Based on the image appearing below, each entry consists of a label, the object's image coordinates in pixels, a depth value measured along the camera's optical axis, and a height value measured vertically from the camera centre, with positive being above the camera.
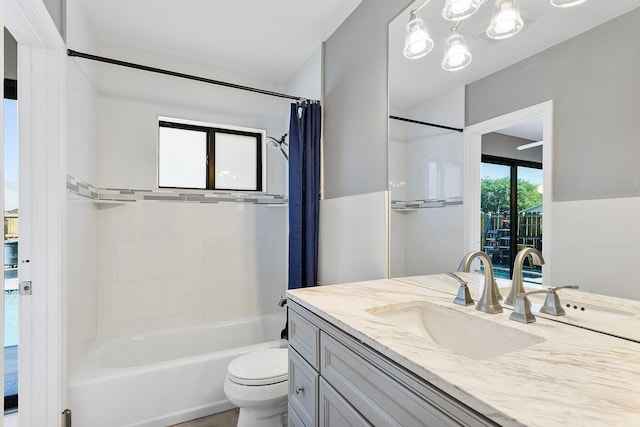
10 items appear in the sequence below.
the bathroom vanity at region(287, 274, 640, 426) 0.54 -0.33
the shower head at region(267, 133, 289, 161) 2.58 +0.59
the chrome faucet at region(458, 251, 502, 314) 1.03 -0.24
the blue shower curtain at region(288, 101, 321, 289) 2.26 +0.17
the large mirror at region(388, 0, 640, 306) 0.85 +0.23
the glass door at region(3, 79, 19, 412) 1.91 -0.19
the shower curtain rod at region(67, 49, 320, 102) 1.62 +0.85
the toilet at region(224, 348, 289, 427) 1.58 -0.89
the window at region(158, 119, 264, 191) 2.70 +0.51
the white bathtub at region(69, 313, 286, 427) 1.68 -1.00
